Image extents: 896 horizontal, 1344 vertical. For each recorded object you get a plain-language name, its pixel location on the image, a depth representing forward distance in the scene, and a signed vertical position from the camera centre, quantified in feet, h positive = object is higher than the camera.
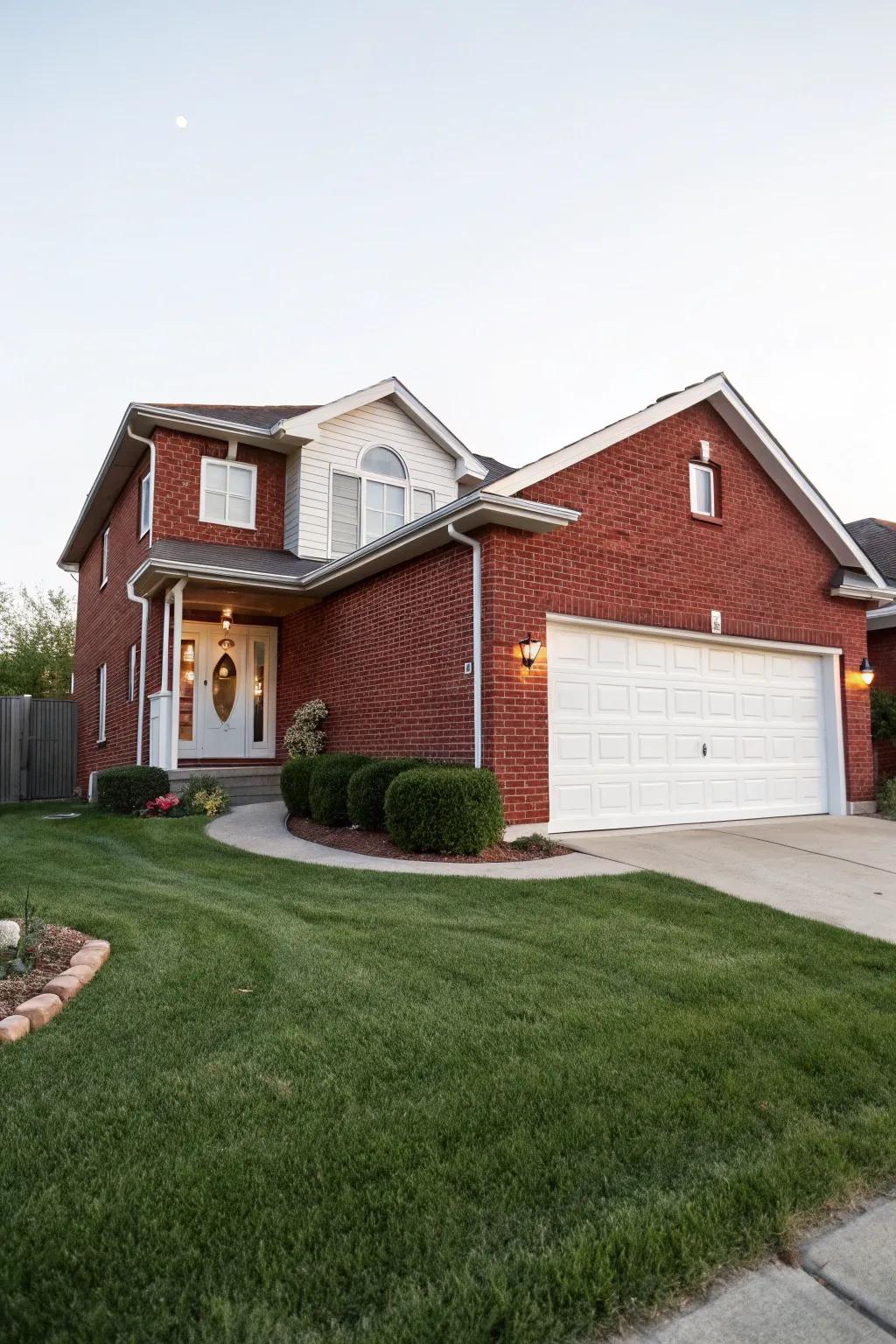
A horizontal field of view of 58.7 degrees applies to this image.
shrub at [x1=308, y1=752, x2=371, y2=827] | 31.32 -2.18
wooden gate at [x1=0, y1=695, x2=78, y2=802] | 56.24 -0.83
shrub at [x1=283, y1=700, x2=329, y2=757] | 39.86 +0.11
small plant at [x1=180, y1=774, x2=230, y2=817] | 35.60 -2.77
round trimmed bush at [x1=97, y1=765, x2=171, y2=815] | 36.63 -2.40
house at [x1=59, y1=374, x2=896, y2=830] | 29.53 +5.71
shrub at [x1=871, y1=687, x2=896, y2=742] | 42.68 +0.77
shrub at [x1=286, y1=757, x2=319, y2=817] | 34.09 -2.10
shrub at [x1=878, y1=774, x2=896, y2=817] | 38.01 -3.31
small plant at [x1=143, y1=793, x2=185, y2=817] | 35.76 -3.23
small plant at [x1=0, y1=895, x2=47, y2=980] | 13.01 -3.62
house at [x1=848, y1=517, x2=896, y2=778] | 44.88 +5.28
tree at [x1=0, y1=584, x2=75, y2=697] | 97.71 +11.90
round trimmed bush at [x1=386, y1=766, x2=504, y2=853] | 25.36 -2.52
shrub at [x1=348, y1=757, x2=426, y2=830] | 29.30 -2.13
